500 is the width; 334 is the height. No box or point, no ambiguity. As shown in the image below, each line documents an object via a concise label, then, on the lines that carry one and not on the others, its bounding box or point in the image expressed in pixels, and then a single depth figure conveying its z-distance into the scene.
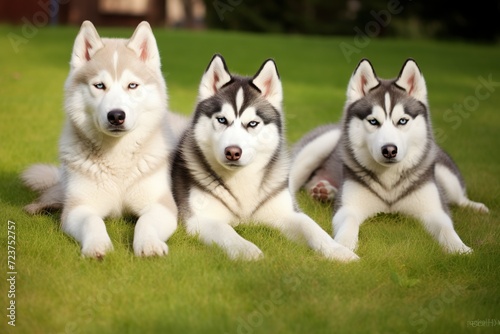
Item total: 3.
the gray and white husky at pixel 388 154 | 4.97
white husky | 4.36
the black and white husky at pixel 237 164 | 4.53
